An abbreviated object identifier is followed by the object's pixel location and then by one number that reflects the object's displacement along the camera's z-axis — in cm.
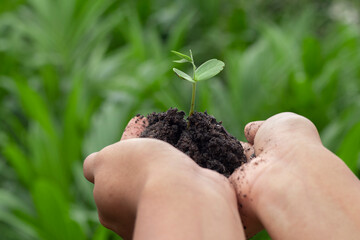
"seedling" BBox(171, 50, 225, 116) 57
